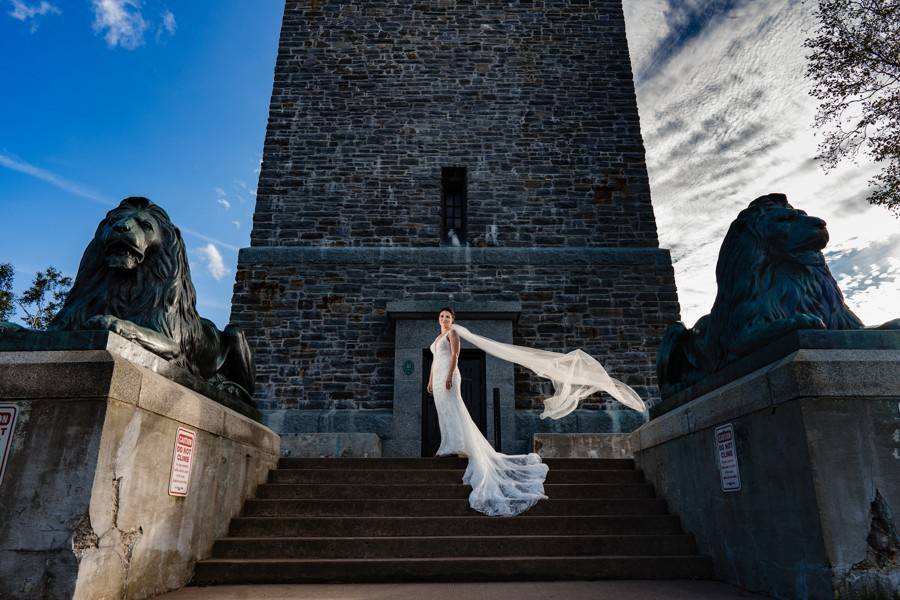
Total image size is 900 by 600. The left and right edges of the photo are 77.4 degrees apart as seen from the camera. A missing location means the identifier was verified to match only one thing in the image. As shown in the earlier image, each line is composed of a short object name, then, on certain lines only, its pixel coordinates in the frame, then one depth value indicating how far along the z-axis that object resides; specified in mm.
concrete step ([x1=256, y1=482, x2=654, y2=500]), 5336
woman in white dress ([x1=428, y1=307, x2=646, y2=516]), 5664
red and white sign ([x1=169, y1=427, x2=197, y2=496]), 3709
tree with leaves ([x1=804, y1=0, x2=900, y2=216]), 10062
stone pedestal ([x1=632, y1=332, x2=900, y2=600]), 2832
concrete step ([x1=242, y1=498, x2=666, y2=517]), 4996
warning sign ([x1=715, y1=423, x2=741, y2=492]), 3672
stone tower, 10016
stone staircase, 4105
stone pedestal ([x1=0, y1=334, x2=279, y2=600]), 2846
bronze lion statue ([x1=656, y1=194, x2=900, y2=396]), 3572
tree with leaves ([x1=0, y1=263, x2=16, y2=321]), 21766
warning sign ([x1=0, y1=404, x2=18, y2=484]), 3027
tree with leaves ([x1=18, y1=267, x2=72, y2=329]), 22781
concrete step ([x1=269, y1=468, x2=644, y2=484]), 5703
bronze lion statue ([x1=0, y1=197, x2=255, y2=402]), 3748
